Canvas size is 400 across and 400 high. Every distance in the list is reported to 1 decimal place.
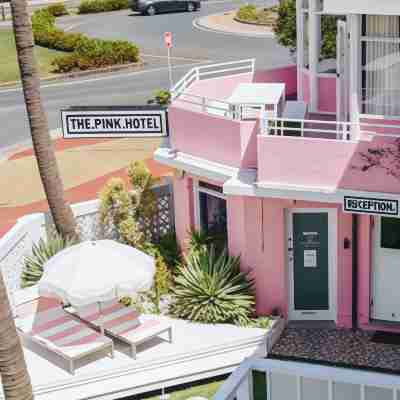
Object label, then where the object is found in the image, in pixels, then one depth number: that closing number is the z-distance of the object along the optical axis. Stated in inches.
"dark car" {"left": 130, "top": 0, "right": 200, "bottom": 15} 2025.1
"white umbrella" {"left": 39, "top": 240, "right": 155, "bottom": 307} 479.5
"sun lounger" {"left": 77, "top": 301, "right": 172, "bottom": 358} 499.2
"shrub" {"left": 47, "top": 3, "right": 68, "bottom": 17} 2115.2
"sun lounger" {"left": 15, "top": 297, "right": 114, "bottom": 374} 486.3
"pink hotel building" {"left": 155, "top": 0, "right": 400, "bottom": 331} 485.4
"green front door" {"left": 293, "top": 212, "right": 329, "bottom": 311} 537.6
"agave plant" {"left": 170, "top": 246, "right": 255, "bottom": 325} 530.6
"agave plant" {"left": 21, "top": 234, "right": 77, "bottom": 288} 584.1
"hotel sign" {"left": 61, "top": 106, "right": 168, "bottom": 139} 513.3
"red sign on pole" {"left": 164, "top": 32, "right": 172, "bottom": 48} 866.8
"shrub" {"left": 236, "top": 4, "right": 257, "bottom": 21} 1867.6
